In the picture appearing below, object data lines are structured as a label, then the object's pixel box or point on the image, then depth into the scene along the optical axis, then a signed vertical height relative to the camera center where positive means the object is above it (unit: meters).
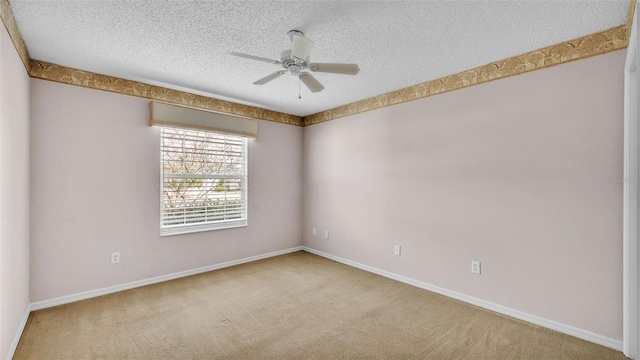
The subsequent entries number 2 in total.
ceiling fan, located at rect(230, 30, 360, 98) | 1.95 +0.90
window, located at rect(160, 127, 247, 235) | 3.65 -0.02
